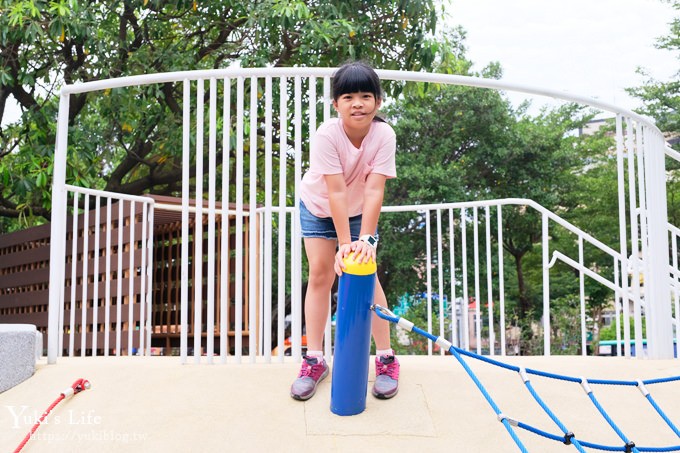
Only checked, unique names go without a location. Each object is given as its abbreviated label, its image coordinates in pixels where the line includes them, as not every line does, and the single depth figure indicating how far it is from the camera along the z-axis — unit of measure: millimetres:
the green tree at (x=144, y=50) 6273
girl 2166
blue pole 1970
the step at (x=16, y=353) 2377
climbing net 1786
